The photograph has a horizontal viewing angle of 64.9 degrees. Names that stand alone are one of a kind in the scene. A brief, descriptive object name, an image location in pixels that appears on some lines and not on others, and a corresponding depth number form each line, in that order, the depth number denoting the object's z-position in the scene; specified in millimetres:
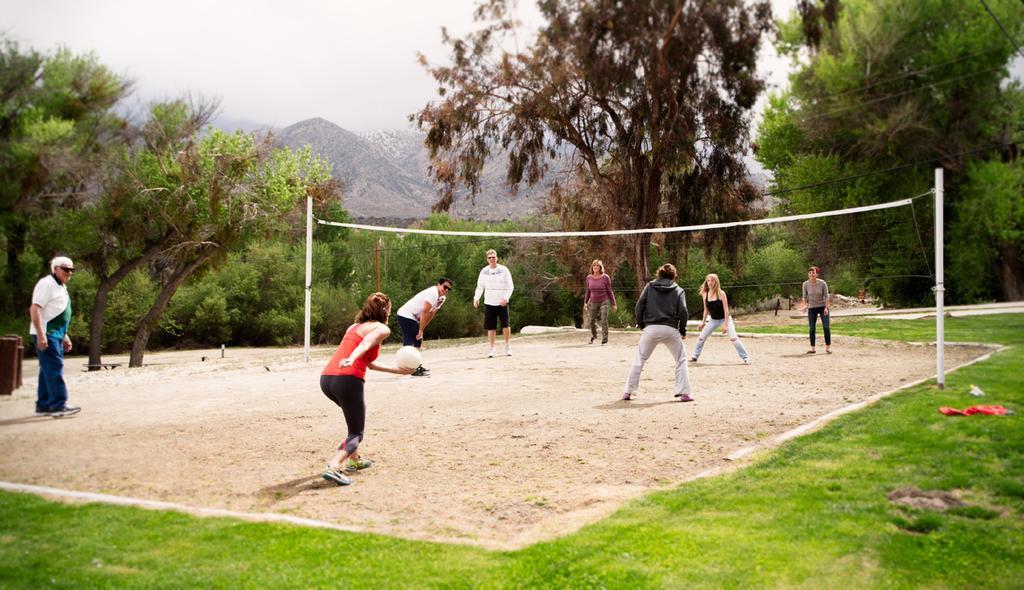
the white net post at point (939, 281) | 9836
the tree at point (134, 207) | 19578
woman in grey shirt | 15148
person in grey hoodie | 9805
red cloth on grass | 7957
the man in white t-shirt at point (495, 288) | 14781
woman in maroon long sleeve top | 17766
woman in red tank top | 6199
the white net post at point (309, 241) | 15630
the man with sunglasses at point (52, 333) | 8094
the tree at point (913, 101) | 33000
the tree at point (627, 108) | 29062
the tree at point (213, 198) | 21734
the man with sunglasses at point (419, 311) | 12273
